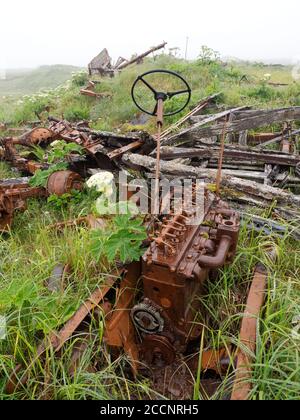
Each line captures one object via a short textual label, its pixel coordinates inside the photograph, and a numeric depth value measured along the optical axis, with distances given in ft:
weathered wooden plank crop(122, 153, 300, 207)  10.78
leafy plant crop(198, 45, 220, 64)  35.22
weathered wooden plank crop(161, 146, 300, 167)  13.58
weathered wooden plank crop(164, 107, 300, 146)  15.96
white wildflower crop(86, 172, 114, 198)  8.50
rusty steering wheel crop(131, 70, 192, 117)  7.59
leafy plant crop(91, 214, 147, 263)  6.83
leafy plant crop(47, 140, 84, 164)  13.91
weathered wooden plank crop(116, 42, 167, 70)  44.16
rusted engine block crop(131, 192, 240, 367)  6.05
